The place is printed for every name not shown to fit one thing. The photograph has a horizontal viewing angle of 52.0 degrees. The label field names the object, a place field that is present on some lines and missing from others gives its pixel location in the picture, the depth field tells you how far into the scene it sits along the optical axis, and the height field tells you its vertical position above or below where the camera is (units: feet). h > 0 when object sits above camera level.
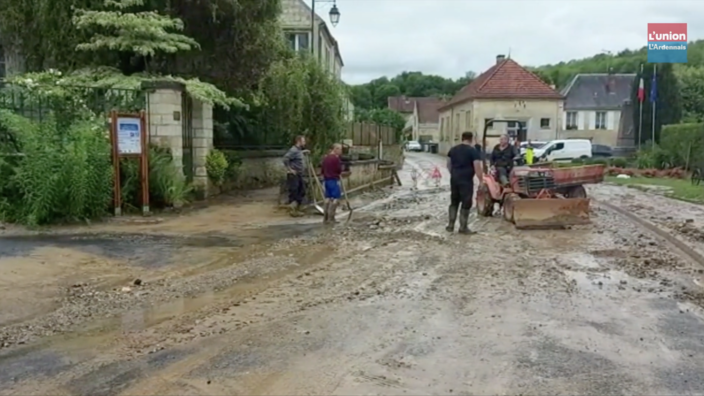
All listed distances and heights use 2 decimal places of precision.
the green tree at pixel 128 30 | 56.95 +9.05
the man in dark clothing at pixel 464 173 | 43.83 -1.82
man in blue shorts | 48.42 -2.82
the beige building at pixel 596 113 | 220.64 +9.30
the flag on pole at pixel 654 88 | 153.47 +12.07
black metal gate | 58.75 +0.55
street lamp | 92.43 +16.51
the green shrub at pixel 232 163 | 68.43 -1.98
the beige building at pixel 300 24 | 131.44 +21.98
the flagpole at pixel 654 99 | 157.99 +9.76
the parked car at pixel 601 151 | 169.95 -1.83
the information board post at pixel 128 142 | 45.91 +0.03
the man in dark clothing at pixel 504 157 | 53.26 -1.03
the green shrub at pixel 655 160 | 116.16 -2.68
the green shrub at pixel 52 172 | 42.04 -1.77
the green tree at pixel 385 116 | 229.82 +9.04
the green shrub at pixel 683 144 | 104.32 -0.06
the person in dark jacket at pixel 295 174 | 52.06 -2.25
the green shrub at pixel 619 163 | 126.82 -3.43
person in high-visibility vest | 83.80 -1.53
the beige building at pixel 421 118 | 371.94 +13.62
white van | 149.06 -1.39
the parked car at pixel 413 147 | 285.56 -1.56
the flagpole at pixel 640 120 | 164.14 +5.46
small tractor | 46.73 -3.60
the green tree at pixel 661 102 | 169.27 +9.80
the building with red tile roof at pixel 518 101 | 180.34 +10.54
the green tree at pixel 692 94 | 218.38 +15.30
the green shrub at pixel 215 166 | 62.18 -2.01
